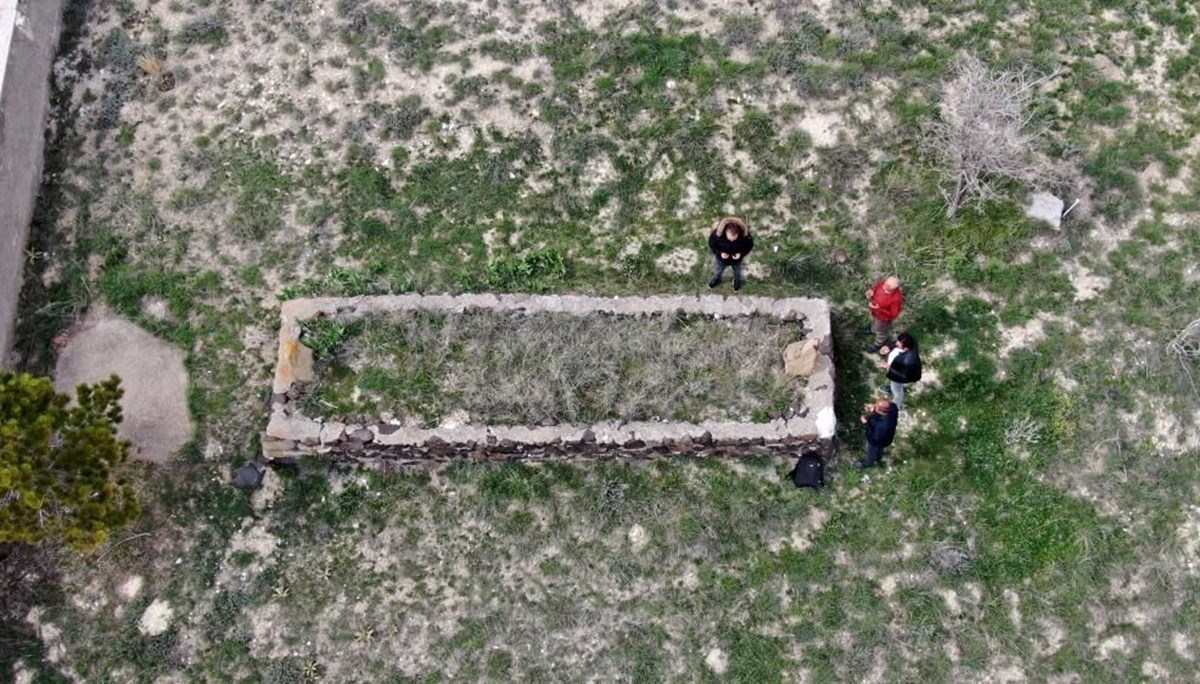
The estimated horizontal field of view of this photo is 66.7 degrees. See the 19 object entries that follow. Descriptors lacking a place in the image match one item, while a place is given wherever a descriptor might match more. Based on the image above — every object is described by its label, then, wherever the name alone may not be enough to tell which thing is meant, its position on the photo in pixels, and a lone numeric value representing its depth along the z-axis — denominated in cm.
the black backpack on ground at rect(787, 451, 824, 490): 988
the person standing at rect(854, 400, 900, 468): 920
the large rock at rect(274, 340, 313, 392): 1006
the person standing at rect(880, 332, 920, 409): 941
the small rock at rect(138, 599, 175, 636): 955
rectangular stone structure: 988
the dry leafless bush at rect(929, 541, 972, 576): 961
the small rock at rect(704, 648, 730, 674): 938
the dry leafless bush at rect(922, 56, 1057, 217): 1086
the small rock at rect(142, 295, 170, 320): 1105
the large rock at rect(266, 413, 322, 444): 984
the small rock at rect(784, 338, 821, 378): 1005
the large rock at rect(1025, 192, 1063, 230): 1132
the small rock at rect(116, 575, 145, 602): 970
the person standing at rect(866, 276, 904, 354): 987
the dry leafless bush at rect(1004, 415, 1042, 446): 1015
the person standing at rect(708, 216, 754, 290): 1004
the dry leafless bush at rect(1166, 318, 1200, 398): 1050
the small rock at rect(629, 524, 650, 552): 988
